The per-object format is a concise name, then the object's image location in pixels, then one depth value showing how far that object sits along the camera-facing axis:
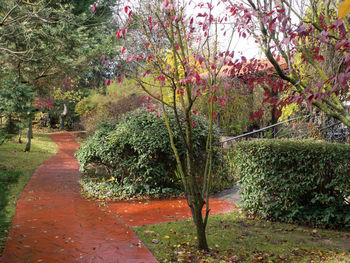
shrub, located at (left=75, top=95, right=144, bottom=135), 16.83
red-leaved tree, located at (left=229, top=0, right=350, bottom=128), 3.14
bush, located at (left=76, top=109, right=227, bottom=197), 7.00
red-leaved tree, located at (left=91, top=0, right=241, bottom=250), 3.52
